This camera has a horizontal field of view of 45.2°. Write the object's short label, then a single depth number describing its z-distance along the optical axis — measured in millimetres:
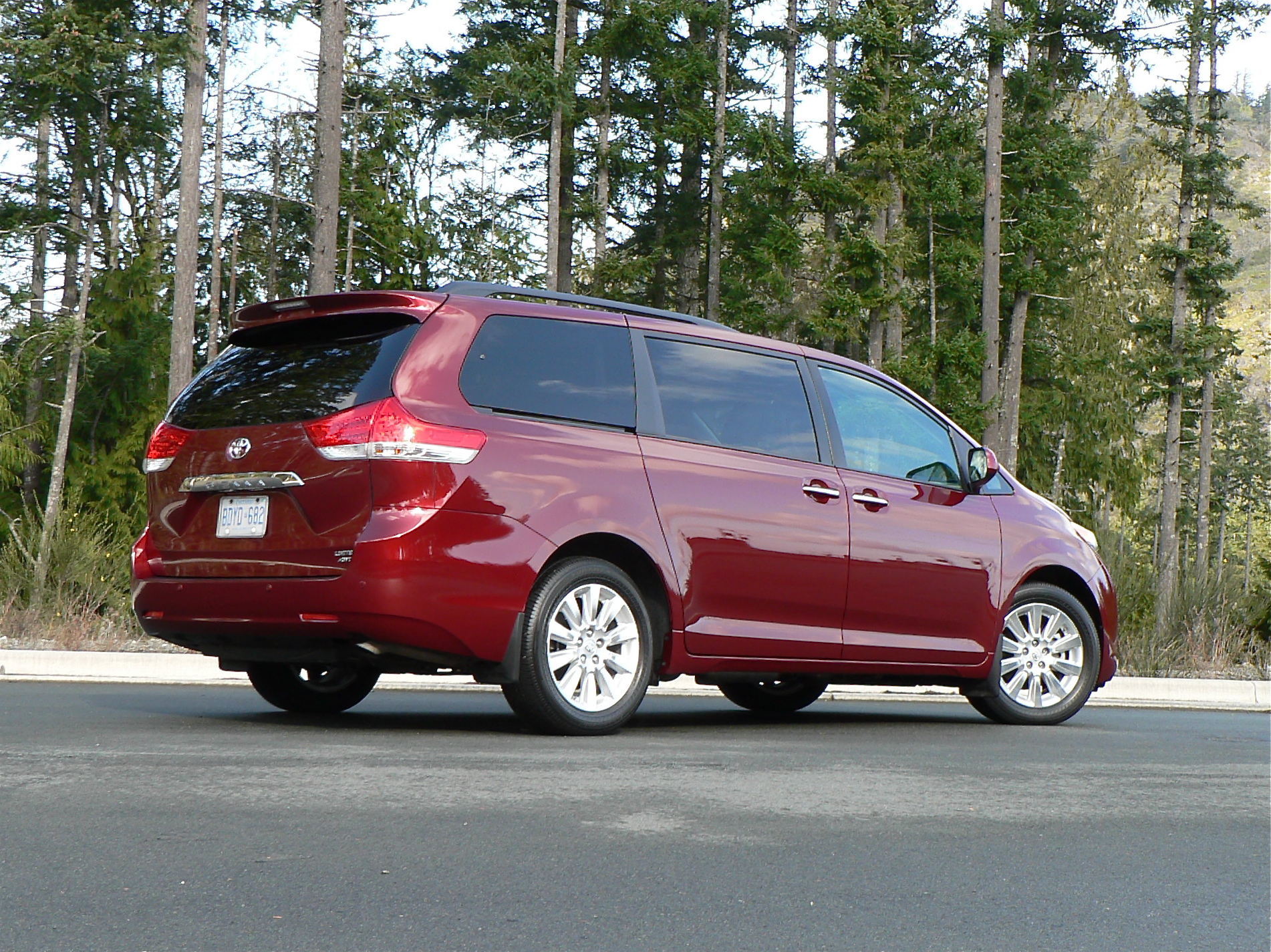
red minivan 6688
